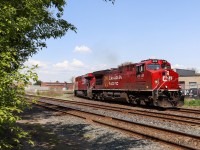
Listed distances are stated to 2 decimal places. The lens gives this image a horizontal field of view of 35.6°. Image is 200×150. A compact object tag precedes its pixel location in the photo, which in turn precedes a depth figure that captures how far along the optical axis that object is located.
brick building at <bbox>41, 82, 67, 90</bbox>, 142.60
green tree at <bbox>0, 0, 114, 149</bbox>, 4.52
